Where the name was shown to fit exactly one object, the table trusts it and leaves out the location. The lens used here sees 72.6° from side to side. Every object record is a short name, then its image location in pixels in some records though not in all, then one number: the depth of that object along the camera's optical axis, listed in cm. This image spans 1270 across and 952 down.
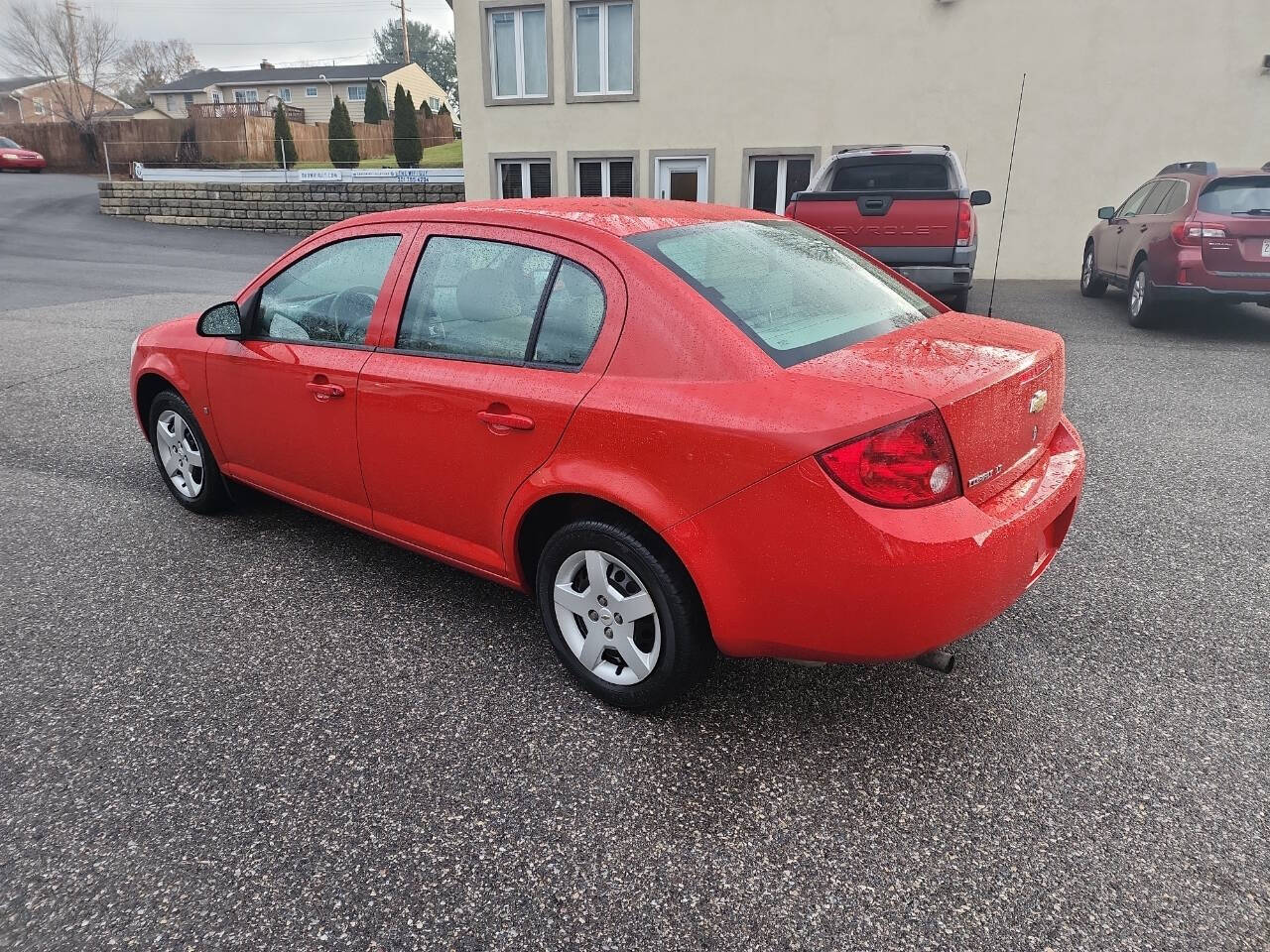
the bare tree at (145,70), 6681
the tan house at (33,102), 5737
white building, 1486
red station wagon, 864
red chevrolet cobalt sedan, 228
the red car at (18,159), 3588
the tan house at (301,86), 5512
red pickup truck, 826
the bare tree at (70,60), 4916
